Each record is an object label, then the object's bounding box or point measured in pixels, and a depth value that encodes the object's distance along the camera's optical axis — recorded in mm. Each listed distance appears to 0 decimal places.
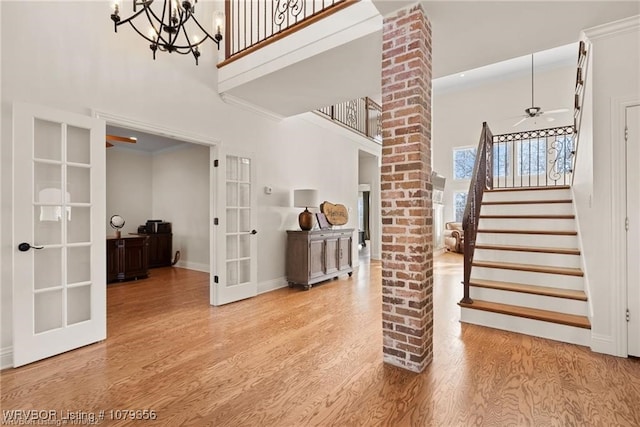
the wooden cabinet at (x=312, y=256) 5012
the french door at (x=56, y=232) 2500
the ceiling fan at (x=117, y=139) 5918
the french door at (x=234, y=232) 4137
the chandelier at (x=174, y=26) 2525
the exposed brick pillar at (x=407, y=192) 2398
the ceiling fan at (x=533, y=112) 6543
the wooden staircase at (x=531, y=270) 3049
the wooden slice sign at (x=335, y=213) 5840
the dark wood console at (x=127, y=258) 5523
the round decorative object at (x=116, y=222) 5879
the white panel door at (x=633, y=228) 2547
